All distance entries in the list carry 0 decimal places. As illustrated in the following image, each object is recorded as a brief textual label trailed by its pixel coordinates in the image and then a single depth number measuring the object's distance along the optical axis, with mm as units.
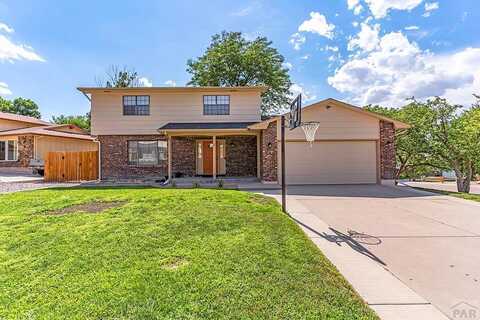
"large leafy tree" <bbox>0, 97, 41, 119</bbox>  46000
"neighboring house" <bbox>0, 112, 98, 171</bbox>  21344
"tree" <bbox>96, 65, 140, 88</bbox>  32844
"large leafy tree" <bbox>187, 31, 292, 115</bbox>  27172
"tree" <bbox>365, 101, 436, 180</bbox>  16484
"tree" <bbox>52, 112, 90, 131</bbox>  45016
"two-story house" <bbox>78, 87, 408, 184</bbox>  16516
